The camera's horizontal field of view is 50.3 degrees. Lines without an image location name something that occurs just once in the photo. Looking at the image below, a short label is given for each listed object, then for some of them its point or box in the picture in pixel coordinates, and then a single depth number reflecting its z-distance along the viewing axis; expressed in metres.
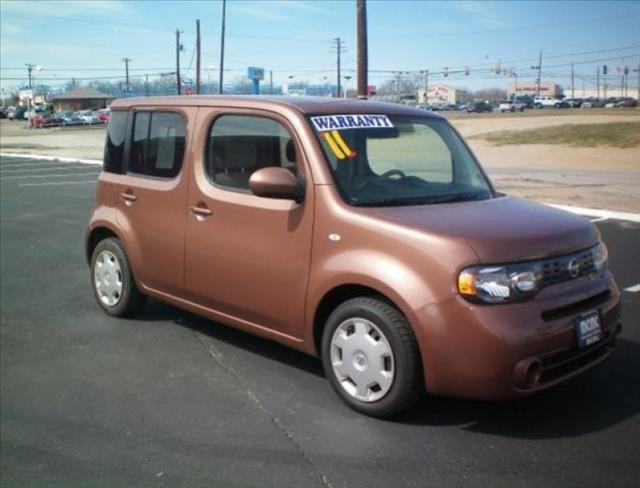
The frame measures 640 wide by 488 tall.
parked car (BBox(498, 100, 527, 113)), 92.99
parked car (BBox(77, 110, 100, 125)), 76.06
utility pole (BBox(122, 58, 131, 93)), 118.98
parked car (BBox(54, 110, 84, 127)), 74.31
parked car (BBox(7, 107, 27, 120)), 92.96
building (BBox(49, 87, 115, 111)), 122.81
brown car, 3.44
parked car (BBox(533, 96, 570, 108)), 98.81
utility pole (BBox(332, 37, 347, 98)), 90.81
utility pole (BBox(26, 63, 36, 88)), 115.84
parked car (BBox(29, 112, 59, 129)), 69.88
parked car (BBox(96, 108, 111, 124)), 77.03
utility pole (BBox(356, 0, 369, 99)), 21.77
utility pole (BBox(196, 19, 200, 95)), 48.76
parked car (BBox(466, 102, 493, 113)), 94.00
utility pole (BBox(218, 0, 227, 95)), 44.81
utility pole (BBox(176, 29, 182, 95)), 64.86
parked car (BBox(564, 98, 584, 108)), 97.44
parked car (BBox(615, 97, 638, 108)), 94.53
